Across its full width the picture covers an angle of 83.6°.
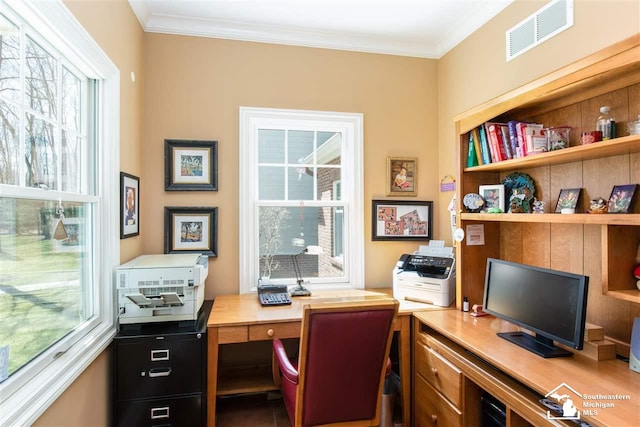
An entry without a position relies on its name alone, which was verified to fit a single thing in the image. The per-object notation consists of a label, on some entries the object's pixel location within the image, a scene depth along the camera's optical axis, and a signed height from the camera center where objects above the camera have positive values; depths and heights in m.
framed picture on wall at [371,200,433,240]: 3.06 -0.05
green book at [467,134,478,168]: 2.31 +0.38
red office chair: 1.70 -0.75
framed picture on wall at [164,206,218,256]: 2.70 -0.12
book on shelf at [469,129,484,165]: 2.27 +0.45
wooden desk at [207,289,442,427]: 2.09 -0.69
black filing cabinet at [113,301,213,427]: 1.98 -0.91
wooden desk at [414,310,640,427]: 1.23 -0.64
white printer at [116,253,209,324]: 2.02 -0.44
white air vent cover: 1.98 +1.11
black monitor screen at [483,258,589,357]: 1.54 -0.42
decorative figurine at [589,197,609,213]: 1.62 +0.04
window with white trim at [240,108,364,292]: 2.91 +0.16
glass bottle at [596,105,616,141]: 1.64 +0.40
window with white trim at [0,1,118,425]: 1.26 +0.05
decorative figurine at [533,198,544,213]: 2.01 +0.04
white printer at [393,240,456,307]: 2.46 -0.44
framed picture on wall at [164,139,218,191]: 2.70 +0.38
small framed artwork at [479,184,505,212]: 2.19 +0.11
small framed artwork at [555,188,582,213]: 1.84 +0.08
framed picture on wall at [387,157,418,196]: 3.08 +0.33
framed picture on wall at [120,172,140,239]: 2.18 +0.06
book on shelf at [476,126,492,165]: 2.21 +0.42
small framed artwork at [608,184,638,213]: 1.57 +0.07
